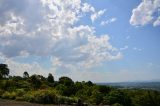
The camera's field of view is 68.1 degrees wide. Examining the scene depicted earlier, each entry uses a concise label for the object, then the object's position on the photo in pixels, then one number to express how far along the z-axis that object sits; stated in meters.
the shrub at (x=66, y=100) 11.79
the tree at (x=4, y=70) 33.70
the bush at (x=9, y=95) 13.30
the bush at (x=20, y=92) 13.73
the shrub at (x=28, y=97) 12.01
